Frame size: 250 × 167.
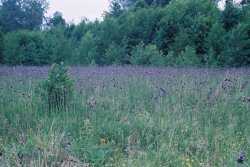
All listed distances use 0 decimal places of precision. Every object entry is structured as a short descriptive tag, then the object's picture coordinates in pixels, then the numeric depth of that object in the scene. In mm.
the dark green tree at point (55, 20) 53066
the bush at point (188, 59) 15757
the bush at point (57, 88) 5602
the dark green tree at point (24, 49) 22328
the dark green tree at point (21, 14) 44469
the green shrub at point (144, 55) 18052
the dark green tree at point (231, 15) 20500
